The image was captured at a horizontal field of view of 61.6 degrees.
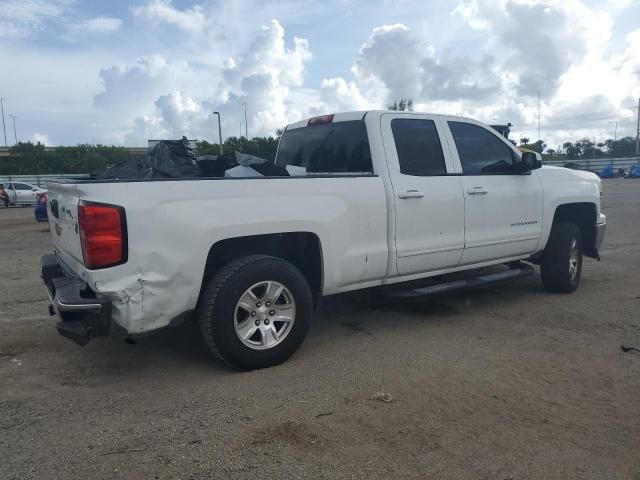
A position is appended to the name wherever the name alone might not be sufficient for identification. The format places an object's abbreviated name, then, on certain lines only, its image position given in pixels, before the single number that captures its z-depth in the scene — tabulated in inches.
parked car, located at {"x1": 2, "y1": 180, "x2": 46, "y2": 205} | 1084.5
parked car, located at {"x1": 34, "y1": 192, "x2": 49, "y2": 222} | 566.3
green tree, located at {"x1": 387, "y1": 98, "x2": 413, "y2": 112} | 1341.0
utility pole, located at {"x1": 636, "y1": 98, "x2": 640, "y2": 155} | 2669.8
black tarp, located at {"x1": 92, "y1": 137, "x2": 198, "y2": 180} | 173.9
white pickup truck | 132.7
